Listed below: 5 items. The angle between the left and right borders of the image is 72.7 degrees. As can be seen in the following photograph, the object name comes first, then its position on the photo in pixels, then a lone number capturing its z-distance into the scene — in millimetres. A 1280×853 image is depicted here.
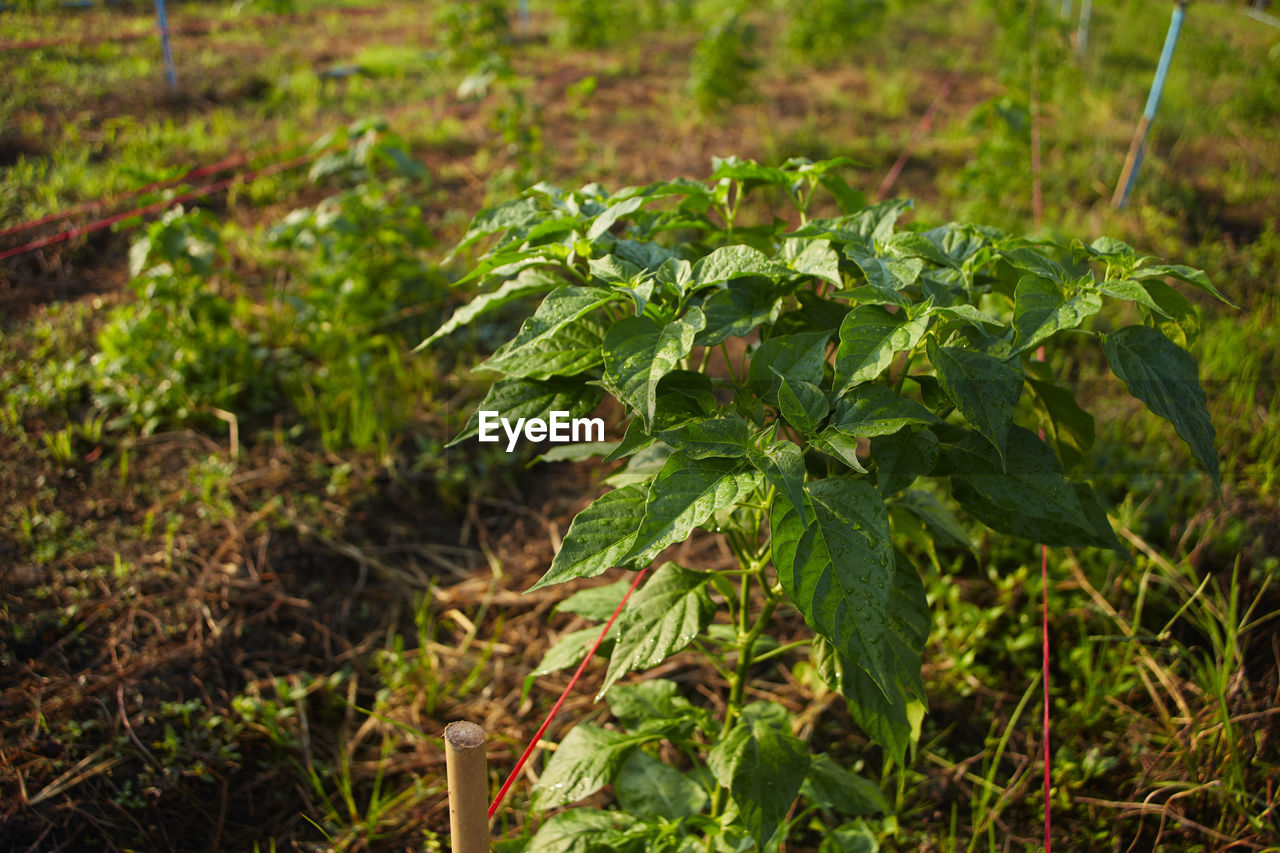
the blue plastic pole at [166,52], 4781
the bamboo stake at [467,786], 965
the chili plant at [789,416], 966
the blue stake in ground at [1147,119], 3668
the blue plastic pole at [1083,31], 6508
